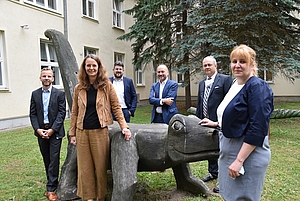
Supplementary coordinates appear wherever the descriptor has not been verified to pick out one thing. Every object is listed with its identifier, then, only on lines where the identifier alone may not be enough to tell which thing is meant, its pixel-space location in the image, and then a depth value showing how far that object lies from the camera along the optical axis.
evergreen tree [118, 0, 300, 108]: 8.20
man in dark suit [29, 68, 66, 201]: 3.35
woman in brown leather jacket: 2.72
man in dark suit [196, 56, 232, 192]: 3.37
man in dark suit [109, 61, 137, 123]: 4.31
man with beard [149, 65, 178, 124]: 3.89
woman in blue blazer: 1.77
